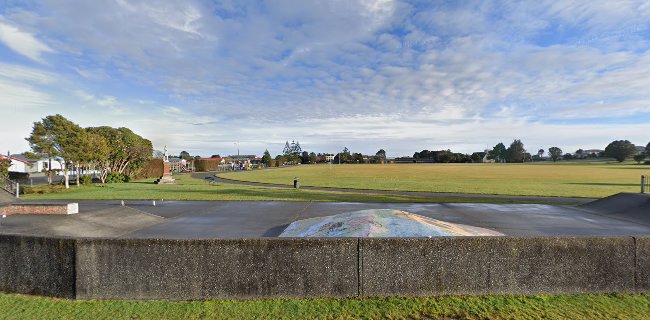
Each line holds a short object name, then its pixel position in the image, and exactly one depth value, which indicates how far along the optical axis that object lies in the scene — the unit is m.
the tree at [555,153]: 172.12
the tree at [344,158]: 148.09
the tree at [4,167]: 30.14
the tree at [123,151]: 35.92
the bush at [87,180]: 29.91
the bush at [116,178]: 33.62
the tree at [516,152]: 169.38
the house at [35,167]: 73.07
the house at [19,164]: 67.25
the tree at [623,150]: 132.00
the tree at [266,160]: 105.42
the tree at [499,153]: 179.00
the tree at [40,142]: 25.97
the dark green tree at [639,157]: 111.31
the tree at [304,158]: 146.88
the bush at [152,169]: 43.38
